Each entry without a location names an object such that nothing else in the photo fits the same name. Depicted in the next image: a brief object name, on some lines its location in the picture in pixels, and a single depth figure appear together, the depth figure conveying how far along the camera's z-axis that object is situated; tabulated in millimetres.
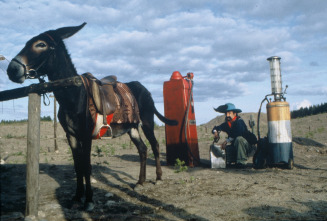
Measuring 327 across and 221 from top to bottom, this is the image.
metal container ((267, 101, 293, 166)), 7441
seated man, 7836
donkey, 4465
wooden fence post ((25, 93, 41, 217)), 3898
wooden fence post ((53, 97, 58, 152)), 13391
